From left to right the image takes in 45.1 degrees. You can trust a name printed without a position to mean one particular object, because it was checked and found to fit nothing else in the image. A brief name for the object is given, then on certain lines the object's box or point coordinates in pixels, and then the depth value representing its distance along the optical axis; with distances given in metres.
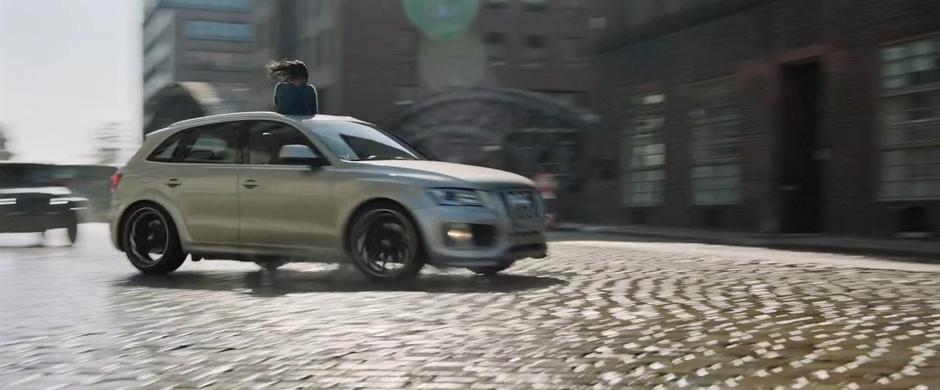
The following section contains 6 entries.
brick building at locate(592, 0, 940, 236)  18.97
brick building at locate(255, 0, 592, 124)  64.62
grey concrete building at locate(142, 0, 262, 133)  113.56
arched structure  32.72
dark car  18.62
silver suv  9.39
